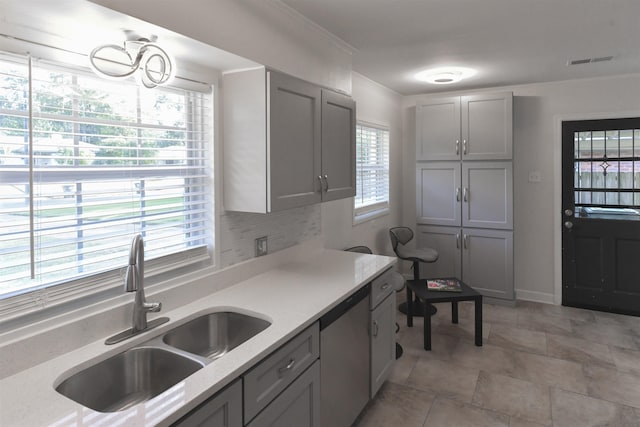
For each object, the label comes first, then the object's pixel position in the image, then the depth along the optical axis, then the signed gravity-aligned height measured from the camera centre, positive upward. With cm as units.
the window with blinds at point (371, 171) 395 +31
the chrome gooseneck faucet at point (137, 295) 155 -37
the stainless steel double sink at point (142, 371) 140 -62
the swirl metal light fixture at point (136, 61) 157 +58
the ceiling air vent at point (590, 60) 339 +119
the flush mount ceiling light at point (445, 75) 375 +121
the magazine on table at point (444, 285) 347 -74
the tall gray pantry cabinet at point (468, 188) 428 +15
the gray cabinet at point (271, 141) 204 +33
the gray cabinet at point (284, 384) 142 -69
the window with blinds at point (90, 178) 137 +11
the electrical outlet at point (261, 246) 245 -26
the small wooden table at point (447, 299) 331 -80
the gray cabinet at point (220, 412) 118 -64
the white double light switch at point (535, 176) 439 +26
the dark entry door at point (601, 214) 402 -15
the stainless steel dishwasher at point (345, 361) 194 -83
